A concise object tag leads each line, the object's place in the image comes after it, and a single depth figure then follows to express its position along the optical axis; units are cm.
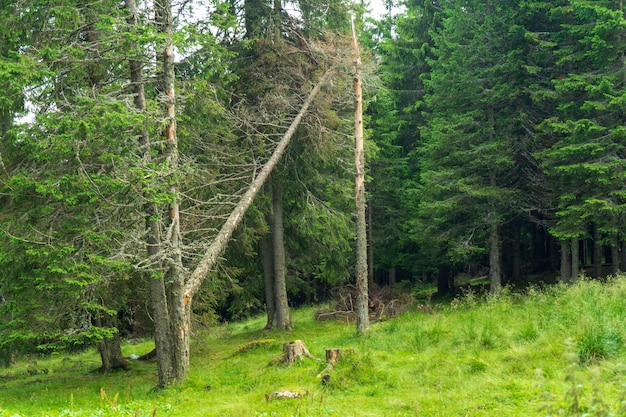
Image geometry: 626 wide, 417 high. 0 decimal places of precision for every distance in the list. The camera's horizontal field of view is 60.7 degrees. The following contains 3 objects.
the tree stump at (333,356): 975
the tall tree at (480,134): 1889
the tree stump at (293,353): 1111
